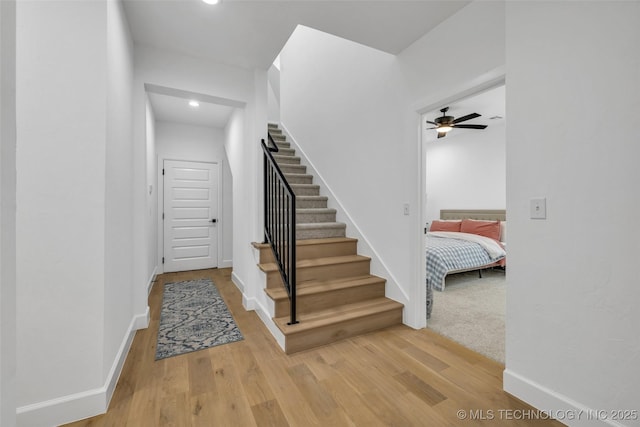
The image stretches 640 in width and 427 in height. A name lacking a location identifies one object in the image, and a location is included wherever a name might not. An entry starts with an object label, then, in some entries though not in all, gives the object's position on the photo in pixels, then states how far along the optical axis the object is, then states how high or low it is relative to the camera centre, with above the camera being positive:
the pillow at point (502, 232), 4.62 -0.30
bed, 3.49 -0.45
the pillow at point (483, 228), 4.59 -0.24
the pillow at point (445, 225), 5.23 -0.23
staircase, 2.20 -0.70
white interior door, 4.69 -0.04
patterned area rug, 2.20 -1.04
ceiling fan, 4.04 +1.41
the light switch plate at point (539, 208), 1.46 +0.03
